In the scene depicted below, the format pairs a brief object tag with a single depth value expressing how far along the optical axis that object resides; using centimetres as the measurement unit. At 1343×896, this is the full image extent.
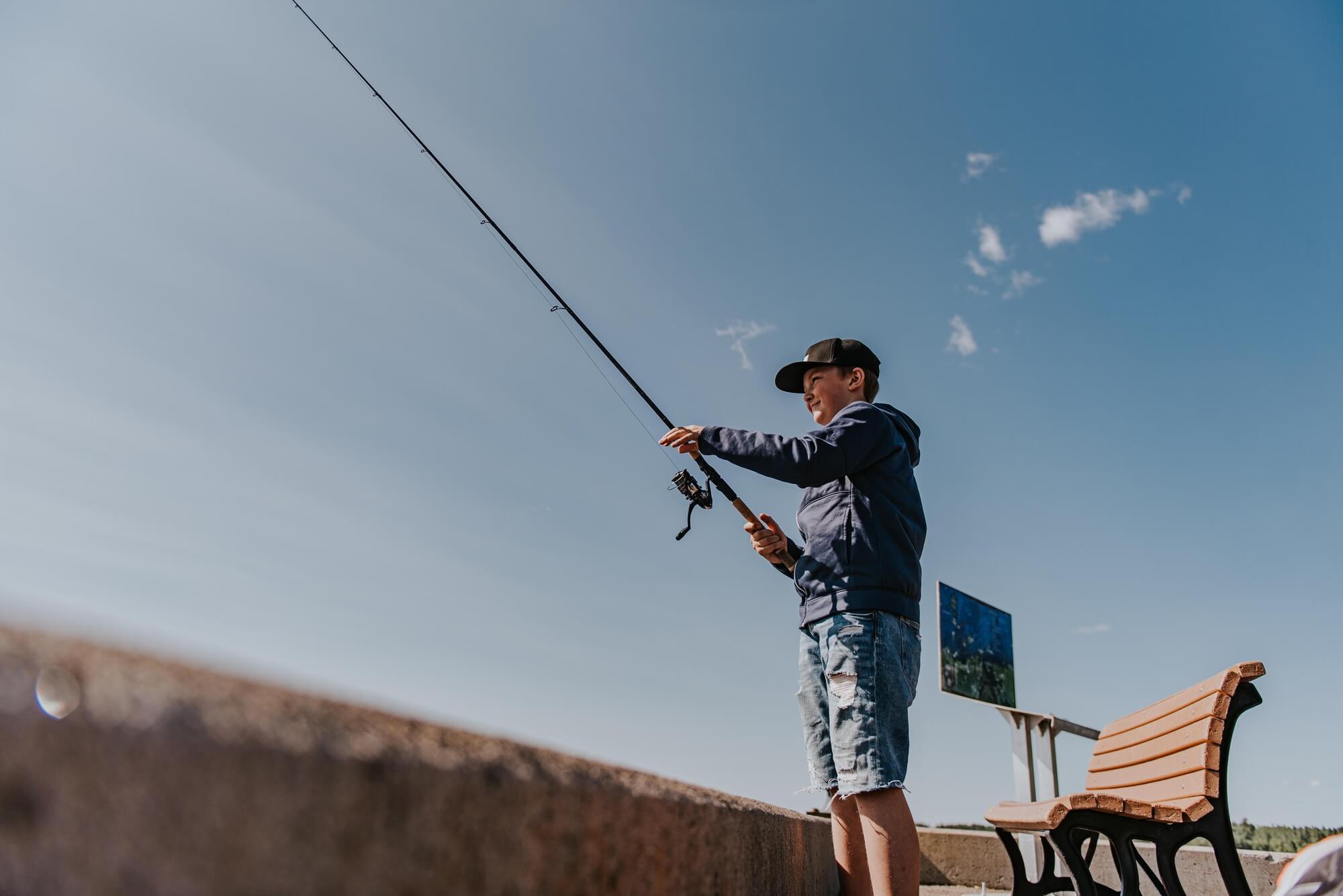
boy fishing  210
